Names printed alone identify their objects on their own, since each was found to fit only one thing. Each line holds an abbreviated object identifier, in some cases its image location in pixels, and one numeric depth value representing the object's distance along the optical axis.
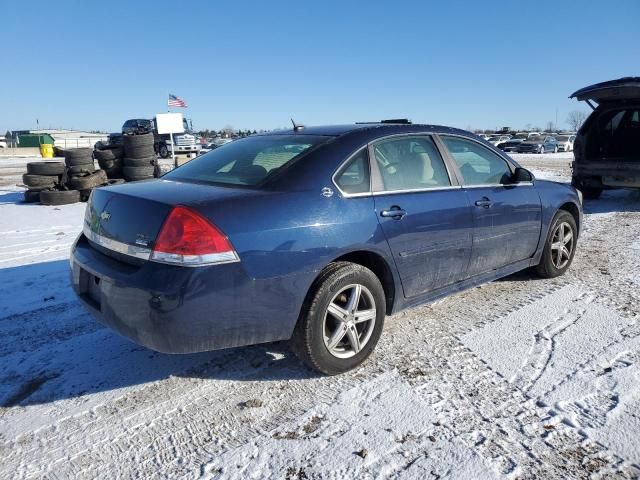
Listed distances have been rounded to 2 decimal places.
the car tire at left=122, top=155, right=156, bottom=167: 11.46
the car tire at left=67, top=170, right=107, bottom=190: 10.23
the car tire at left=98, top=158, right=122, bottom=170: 11.52
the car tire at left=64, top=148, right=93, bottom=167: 10.35
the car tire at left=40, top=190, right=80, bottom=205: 9.89
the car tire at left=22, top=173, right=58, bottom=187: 10.25
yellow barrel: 27.59
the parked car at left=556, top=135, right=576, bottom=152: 34.75
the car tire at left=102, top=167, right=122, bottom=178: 11.62
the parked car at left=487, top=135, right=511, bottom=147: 38.01
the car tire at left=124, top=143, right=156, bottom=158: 11.46
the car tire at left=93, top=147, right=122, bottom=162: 11.43
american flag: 18.56
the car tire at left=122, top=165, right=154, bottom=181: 11.36
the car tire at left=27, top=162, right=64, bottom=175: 10.34
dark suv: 8.38
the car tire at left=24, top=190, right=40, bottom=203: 10.43
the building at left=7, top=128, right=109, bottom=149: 44.97
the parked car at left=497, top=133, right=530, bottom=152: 34.01
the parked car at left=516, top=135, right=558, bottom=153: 32.31
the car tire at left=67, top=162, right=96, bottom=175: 10.41
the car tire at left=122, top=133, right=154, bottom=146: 11.44
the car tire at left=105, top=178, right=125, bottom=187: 11.01
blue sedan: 2.48
